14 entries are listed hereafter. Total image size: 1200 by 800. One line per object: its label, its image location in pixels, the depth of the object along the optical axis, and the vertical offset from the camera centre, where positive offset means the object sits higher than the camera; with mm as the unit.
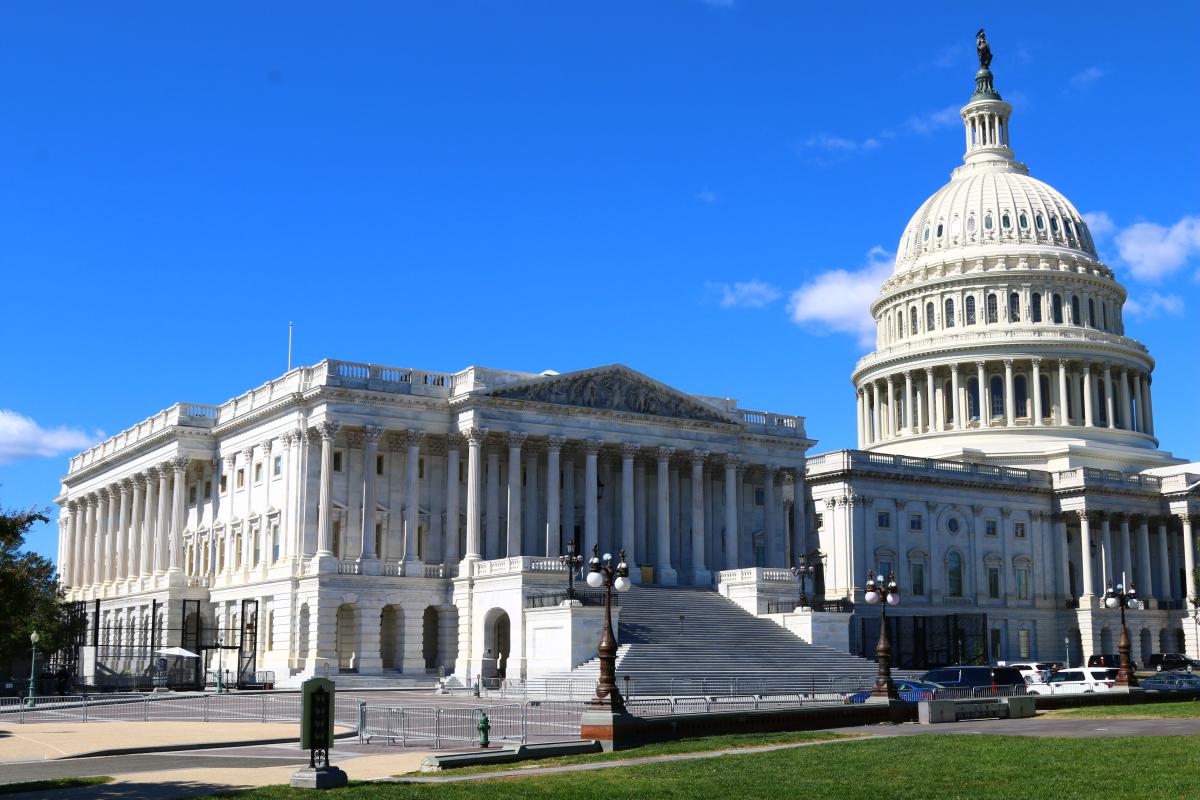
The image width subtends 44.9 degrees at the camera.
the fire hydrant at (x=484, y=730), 36844 -2629
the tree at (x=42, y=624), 75875 +170
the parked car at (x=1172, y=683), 58181 -2515
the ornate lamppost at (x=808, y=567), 79231 +3590
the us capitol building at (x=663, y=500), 77438 +7932
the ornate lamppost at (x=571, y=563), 63562 +2727
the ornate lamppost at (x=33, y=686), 58125 -2519
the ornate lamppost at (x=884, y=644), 46394 -673
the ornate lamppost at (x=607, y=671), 37156 -1223
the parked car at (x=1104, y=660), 92625 -2392
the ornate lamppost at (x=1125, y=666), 59753 -1756
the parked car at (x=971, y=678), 55653 -2115
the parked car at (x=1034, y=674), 66081 -2382
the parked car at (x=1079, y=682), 62281 -2568
